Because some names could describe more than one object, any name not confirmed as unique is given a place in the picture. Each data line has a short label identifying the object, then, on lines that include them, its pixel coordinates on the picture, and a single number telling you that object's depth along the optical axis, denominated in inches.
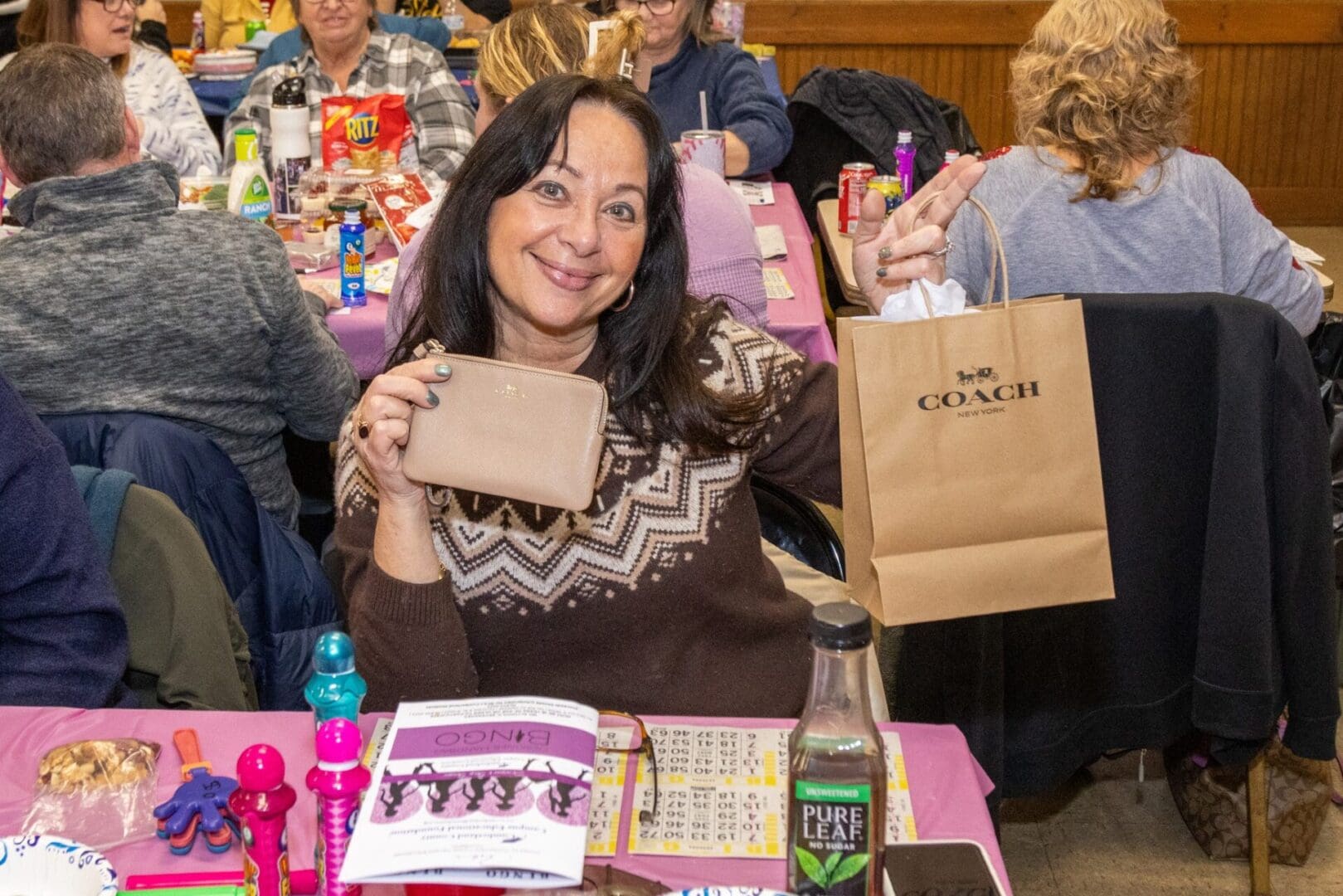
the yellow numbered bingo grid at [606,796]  48.1
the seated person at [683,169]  96.3
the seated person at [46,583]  59.6
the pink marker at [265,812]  39.8
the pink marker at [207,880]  45.0
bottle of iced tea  38.7
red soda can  128.6
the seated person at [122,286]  88.7
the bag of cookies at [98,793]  48.8
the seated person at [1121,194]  93.7
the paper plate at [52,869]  42.2
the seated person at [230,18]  226.2
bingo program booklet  36.1
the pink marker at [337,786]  38.2
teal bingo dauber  46.6
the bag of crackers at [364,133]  139.5
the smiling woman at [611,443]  60.8
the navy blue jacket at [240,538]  78.2
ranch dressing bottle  125.0
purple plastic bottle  133.7
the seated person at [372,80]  148.1
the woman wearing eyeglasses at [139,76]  151.5
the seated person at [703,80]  152.1
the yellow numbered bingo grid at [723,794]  47.8
